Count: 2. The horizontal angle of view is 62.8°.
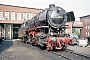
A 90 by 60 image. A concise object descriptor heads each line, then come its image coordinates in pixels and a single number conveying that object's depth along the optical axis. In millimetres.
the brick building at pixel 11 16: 19424
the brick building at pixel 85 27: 26711
